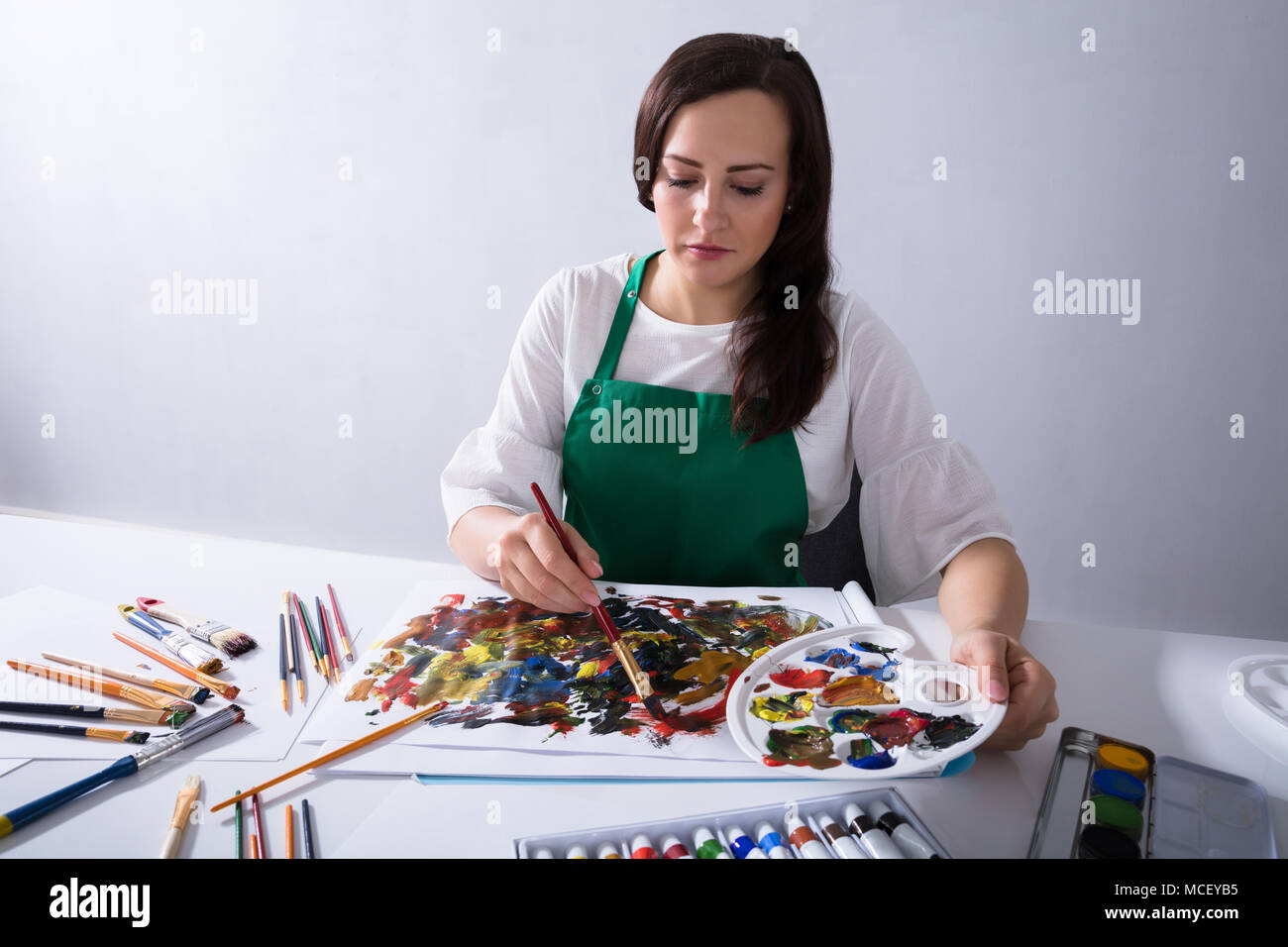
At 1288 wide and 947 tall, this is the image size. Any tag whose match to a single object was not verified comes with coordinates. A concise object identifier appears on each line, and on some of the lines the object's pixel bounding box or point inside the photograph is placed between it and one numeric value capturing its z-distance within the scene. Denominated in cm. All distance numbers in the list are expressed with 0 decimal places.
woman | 99
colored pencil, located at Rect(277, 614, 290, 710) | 73
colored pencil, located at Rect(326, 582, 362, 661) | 78
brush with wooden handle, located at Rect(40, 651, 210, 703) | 68
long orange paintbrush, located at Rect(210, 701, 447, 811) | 58
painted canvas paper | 63
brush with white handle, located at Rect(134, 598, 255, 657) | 76
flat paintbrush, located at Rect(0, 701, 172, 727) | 65
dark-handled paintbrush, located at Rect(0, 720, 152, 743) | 63
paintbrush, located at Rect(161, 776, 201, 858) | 51
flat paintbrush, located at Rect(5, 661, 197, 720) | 66
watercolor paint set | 51
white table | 53
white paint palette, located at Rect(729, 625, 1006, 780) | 59
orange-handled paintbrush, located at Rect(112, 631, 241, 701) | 69
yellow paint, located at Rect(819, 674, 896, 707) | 65
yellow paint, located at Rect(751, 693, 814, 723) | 63
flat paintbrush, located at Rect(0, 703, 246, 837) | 54
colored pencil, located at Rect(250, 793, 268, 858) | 52
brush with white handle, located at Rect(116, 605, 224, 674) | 73
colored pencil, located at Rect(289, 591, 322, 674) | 75
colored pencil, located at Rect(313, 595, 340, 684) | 74
